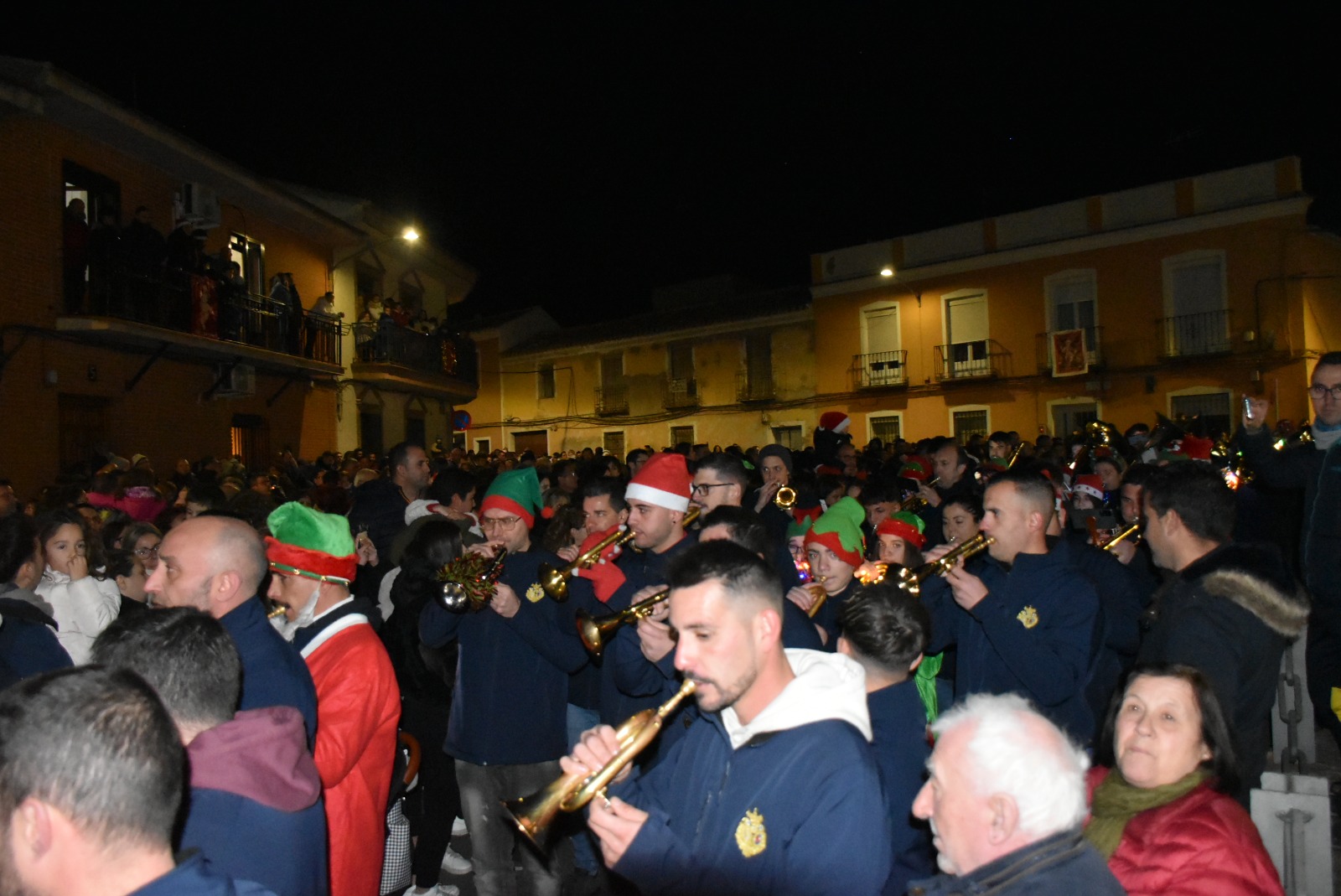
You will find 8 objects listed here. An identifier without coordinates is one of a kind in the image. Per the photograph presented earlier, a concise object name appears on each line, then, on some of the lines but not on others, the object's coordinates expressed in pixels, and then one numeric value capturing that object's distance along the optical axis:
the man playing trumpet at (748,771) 2.28
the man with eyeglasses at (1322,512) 5.18
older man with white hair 2.10
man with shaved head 3.06
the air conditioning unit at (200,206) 14.54
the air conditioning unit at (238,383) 15.62
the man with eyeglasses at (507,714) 4.45
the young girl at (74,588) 4.60
